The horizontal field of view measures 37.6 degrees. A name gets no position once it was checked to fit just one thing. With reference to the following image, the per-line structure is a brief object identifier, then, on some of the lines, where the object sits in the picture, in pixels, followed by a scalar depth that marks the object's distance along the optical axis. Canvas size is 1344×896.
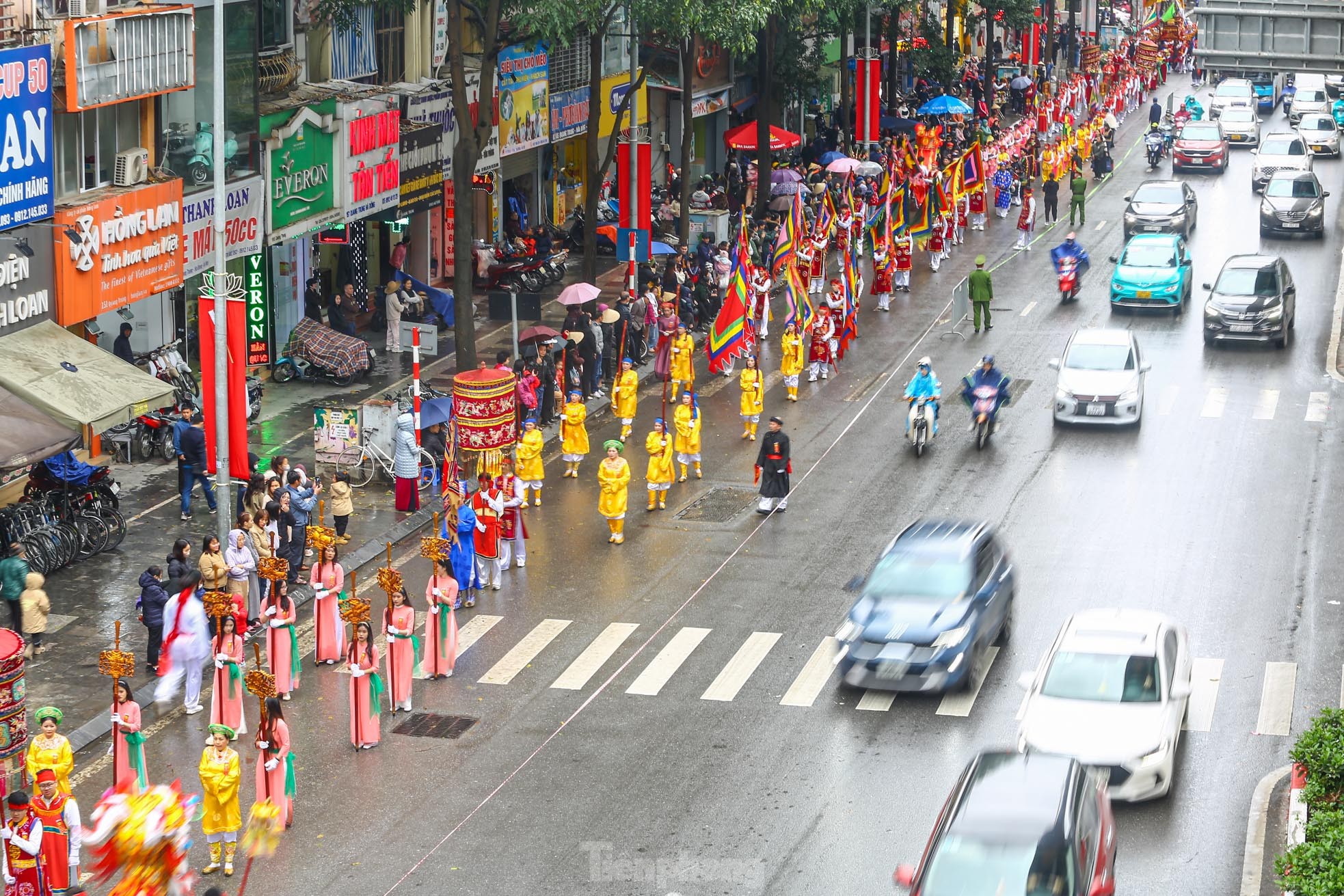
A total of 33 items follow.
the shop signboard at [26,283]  26.66
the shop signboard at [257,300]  33.84
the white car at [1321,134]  67.19
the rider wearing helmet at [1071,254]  44.59
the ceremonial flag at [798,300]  36.81
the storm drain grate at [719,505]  29.11
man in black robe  28.61
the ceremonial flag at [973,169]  52.03
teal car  42.47
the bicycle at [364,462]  30.22
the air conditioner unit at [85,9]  28.61
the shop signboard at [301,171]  34.59
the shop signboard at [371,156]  36.97
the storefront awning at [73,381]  25.94
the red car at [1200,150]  62.38
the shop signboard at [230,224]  31.91
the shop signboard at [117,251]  27.94
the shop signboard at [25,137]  26.20
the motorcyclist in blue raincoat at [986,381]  32.28
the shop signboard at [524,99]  45.38
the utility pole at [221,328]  24.73
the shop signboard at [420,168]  39.97
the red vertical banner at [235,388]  25.48
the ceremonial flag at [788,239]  39.88
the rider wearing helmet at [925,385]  32.00
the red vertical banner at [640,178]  43.59
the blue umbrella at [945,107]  67.44
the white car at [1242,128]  68.94
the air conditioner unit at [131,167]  29.81
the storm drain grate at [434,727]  21.12
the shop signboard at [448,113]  40.59
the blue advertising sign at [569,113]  49.06
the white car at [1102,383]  33.28
